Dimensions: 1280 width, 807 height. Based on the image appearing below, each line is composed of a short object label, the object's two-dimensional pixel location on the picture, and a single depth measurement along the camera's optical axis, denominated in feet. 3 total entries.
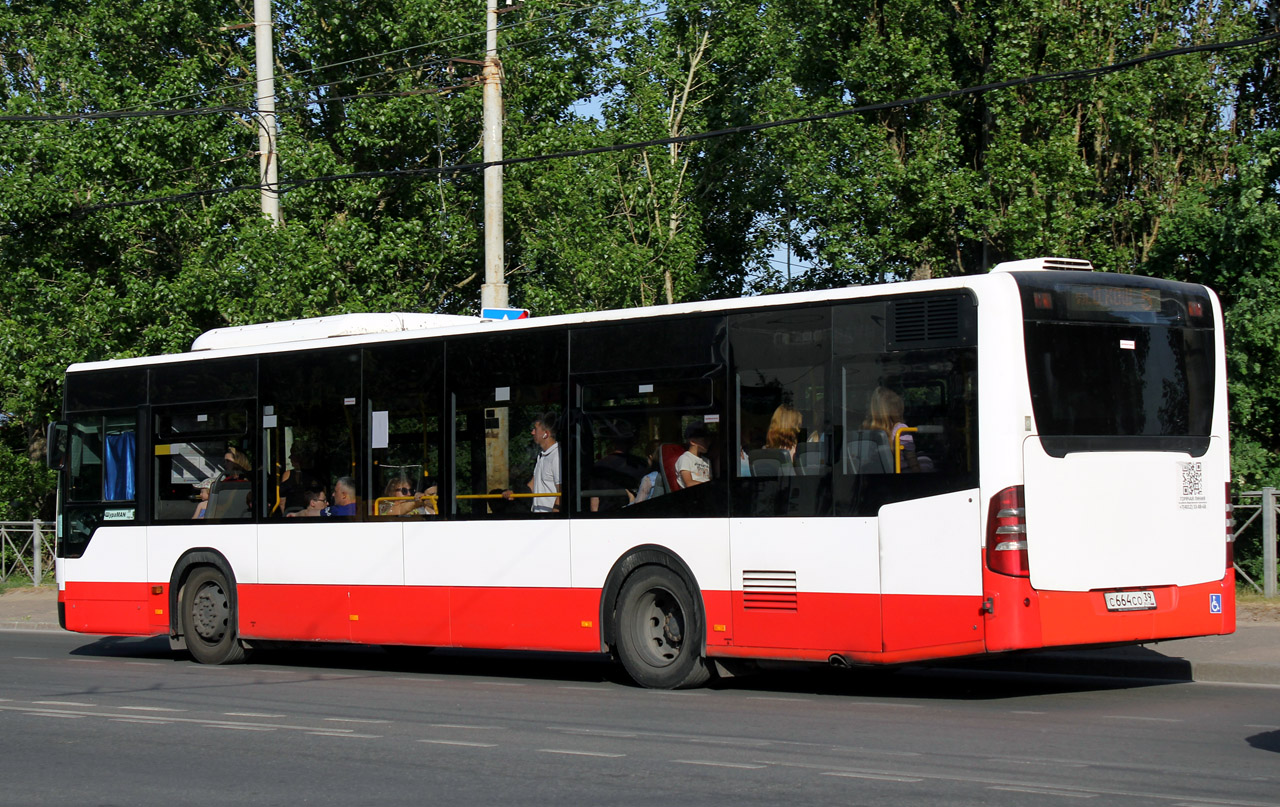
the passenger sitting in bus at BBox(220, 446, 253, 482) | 51.55
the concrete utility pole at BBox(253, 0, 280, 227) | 82.48
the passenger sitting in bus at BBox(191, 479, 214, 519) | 52.80
